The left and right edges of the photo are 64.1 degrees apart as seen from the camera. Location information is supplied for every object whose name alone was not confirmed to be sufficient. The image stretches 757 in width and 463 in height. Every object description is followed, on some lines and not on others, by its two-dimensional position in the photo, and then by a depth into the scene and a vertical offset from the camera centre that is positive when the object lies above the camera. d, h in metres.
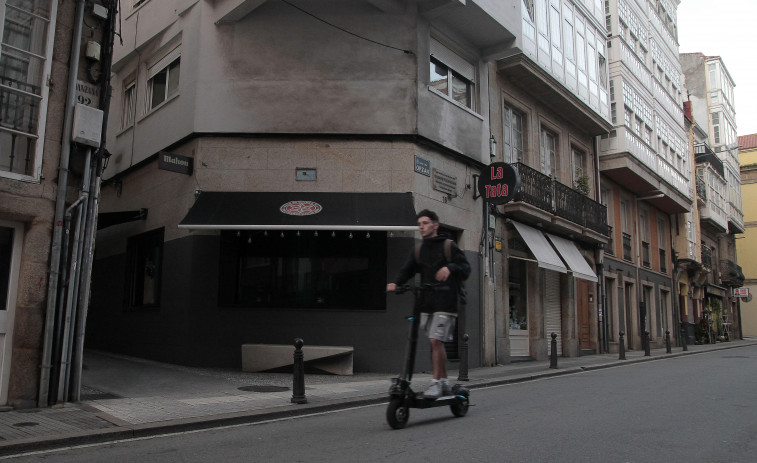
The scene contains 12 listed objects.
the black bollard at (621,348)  16.94 -0.69
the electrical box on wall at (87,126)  7.59 +2.37
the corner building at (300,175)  11.97 +3.01
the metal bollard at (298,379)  7.59 -0.76
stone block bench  11.17 -0.72
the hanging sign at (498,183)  13.80 +3.19
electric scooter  5.62 -0.68
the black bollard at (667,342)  20.92 -0.62
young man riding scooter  5.74 +0.38
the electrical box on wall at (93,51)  7.83 +3.40
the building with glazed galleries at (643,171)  22.72 +6.10
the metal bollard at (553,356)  13.47 -0.76
